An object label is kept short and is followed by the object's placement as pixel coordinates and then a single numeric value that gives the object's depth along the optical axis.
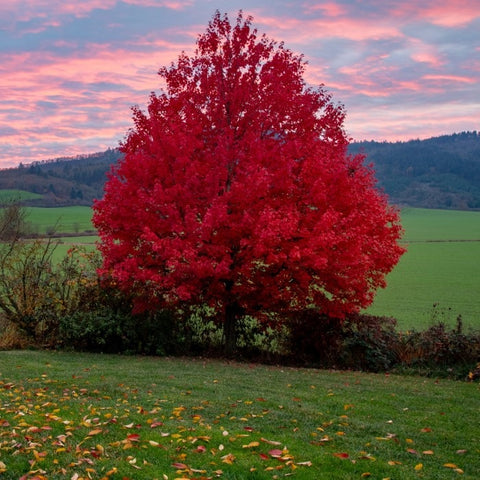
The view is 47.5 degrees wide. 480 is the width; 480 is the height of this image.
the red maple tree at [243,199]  15.48
